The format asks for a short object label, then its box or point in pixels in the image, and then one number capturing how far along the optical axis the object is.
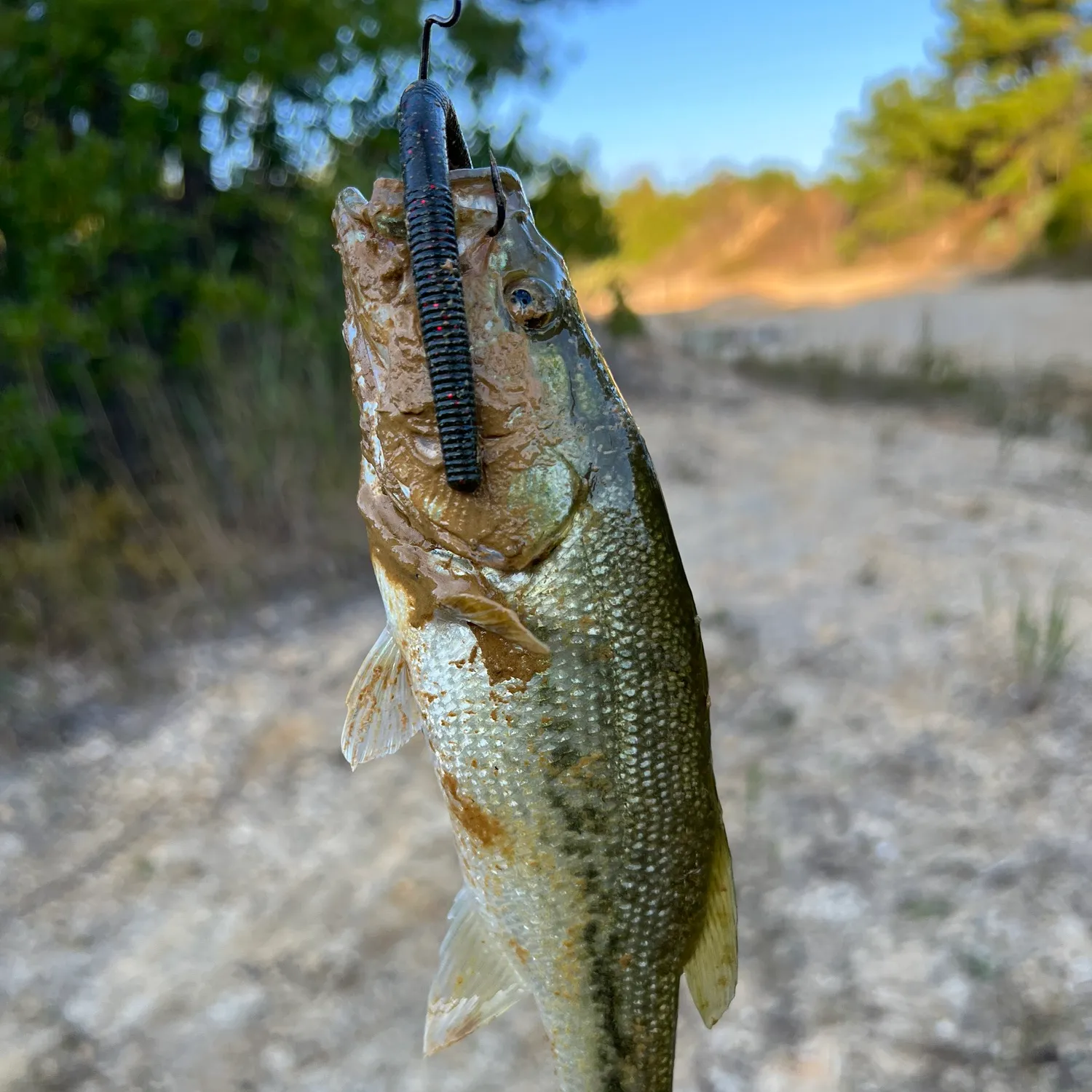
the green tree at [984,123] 21.84
